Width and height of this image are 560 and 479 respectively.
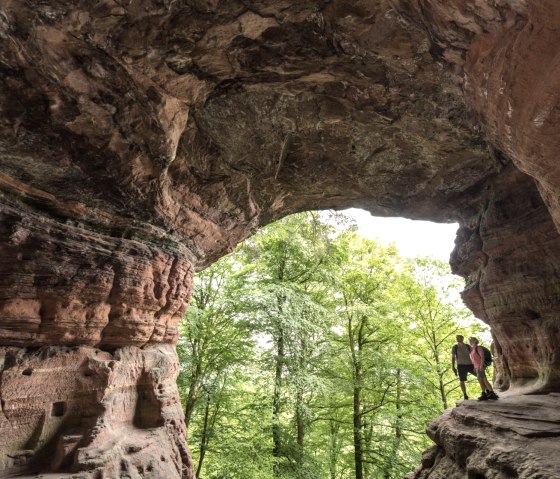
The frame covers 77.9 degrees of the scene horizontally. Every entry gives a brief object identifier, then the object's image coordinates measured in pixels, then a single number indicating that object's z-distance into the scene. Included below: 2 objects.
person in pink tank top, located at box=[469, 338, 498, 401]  7.41
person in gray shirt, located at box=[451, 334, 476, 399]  8.59
